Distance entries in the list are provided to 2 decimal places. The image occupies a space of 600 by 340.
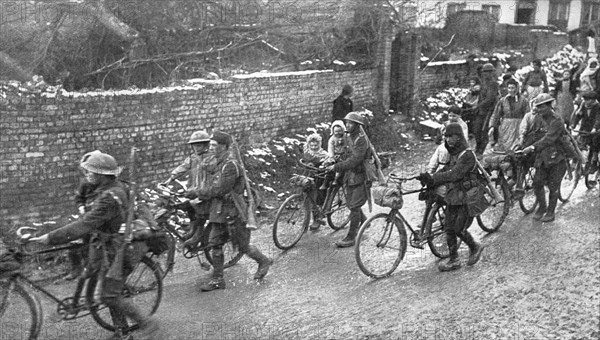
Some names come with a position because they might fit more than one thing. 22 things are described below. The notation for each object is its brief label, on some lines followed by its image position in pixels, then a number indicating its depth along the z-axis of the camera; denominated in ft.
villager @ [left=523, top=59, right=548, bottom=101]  52.47
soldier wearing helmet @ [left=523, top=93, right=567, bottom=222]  34.25
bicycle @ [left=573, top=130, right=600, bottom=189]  40.57
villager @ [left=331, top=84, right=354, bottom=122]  45.73
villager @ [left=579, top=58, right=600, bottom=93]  55.16
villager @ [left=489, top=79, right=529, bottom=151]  40.40
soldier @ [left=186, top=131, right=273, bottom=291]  25.68
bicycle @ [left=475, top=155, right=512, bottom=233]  34.17
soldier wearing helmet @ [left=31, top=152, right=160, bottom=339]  20.36
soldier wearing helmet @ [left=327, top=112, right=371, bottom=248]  30.53
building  115.44
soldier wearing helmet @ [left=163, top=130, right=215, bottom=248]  26.30
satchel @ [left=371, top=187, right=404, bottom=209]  27.17
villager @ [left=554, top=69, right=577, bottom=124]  53.21
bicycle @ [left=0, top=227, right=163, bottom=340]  19.90
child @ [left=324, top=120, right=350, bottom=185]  32.17
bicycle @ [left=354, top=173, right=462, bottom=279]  27.53
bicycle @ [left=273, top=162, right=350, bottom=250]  31.27
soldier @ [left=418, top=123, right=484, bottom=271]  27.71
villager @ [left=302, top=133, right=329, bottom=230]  32.40
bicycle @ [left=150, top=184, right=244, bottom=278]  26.55
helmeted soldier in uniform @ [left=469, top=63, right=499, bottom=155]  48.52
